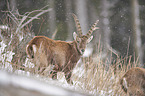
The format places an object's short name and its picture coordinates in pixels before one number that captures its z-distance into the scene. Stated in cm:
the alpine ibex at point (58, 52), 2682
